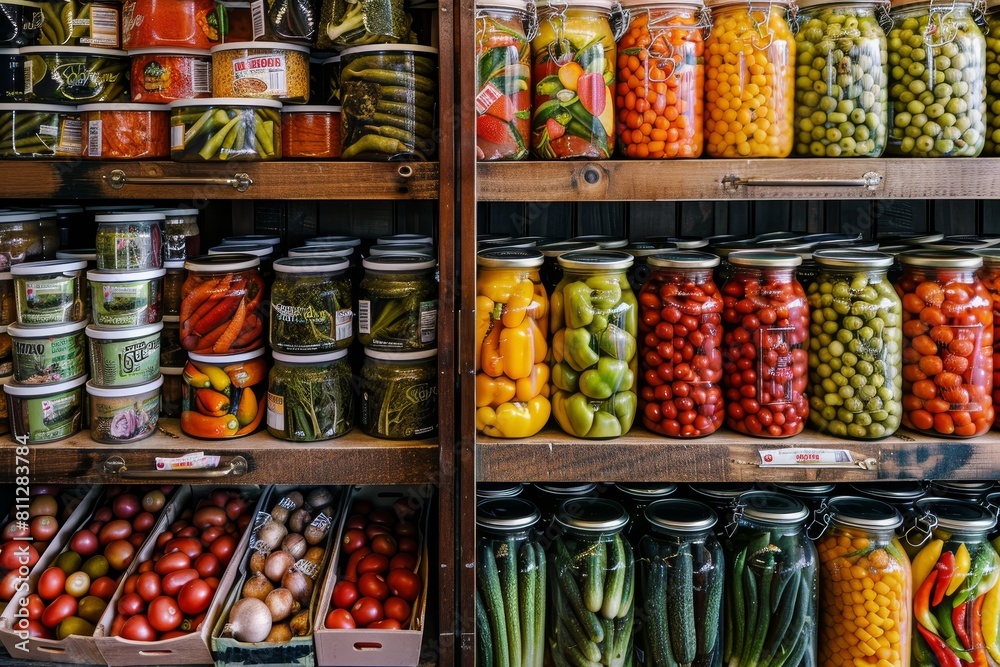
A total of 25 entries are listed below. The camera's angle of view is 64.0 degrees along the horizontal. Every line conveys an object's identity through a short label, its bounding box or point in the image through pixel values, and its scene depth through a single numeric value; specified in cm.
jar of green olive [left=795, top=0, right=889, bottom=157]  128
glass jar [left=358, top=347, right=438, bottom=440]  133
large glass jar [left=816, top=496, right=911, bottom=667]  134
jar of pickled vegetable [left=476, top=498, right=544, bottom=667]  137
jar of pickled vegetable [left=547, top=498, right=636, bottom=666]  135
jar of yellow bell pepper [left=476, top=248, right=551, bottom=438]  131
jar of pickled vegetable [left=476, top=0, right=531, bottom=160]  128
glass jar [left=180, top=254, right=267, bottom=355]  133
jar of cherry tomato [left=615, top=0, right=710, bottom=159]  129
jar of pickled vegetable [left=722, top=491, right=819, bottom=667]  136
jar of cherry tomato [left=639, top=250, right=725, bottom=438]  131
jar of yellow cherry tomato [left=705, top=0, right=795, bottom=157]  128
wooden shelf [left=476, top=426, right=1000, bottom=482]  129
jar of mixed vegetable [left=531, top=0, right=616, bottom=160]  129
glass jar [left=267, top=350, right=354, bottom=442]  132
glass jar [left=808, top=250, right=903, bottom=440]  129
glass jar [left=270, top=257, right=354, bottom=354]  131
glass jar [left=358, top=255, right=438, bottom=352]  131
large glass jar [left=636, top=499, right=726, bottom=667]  137
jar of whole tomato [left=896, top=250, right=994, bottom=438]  129
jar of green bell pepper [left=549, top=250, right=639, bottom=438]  130
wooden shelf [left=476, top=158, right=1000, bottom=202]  125
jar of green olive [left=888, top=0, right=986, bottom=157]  128
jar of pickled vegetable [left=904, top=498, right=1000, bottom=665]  136
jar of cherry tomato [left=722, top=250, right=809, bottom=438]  131
